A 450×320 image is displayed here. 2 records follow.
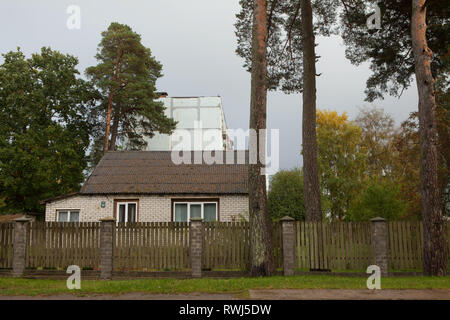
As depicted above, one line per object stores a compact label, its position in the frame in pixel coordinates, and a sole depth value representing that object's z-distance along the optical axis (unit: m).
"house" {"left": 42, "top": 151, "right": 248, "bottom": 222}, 17.28
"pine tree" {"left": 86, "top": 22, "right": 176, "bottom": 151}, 31.27
